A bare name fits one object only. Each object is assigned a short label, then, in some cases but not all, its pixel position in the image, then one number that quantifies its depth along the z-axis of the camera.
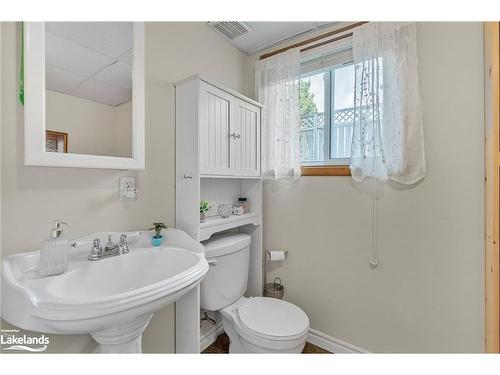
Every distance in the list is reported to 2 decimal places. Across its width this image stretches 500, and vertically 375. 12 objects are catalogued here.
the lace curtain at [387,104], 1.14
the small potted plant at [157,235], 1.04
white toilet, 1.08
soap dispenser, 0.73
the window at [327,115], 1.42
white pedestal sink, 0.57
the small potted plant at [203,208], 1.28
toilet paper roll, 1.53
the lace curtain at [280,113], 1.49
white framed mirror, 0.77
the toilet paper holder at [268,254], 1.57
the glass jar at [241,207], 1.53
